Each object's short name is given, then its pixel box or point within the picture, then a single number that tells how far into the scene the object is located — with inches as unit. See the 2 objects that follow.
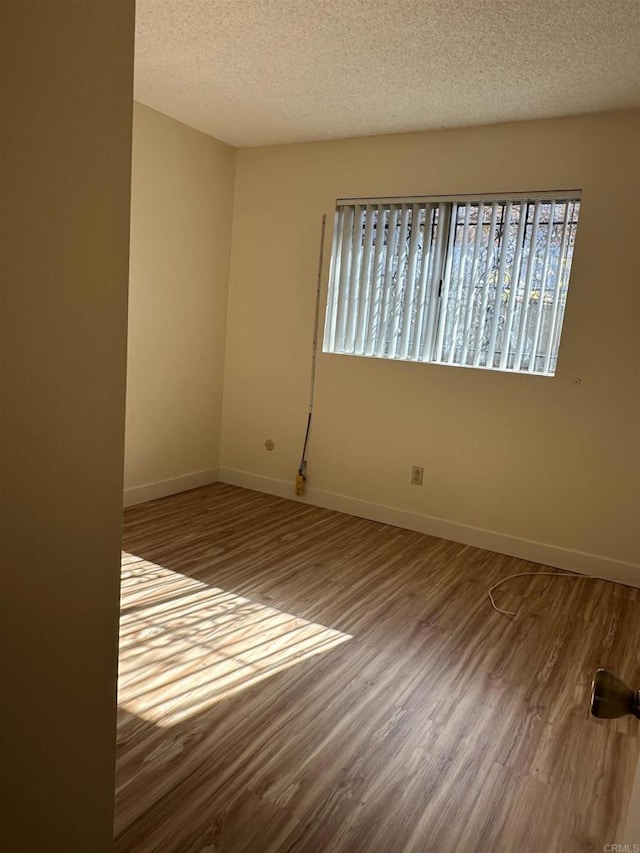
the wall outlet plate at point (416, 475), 155.9
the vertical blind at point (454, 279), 136.4
